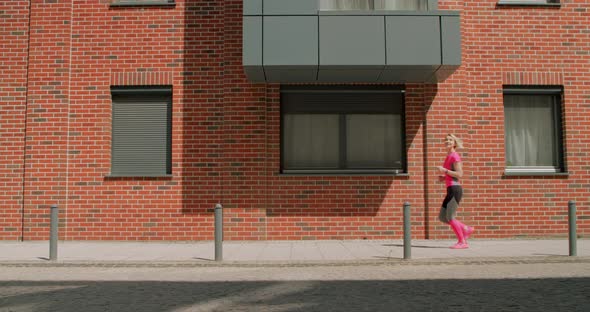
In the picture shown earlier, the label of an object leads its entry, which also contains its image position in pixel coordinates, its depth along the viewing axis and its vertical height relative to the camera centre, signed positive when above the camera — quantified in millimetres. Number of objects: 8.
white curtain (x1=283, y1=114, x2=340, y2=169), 11609 +887
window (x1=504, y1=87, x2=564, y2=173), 11930 +1165
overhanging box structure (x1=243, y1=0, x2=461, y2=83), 10141 +2696
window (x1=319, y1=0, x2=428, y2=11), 10672 +3524
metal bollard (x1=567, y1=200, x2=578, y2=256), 8555 -733
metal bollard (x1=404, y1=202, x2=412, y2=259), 8297 -776
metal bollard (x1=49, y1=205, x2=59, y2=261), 8508 -806
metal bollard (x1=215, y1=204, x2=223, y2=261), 8391 -857
